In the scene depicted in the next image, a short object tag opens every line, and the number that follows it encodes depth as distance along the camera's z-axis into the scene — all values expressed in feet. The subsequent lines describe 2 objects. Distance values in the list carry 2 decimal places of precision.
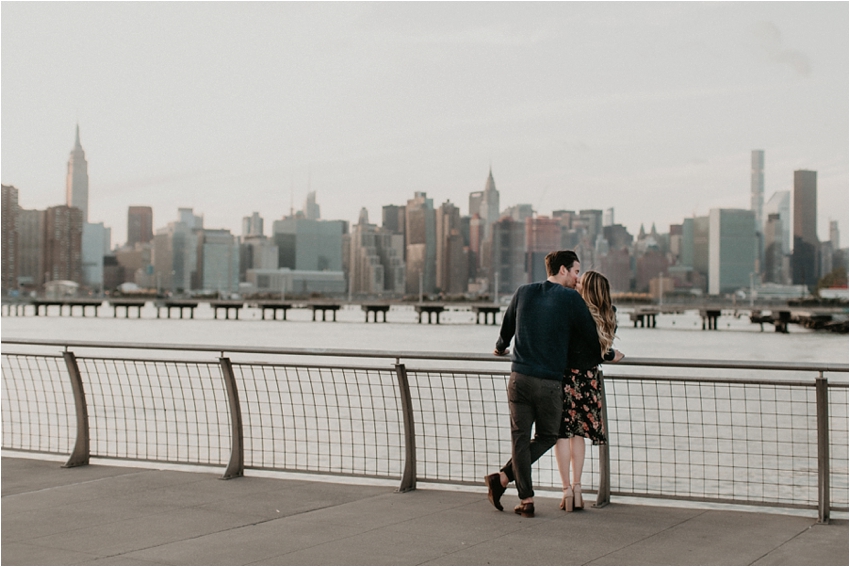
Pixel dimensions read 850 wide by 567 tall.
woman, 22.15
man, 21.52
